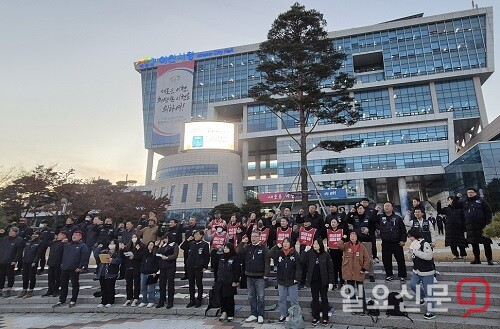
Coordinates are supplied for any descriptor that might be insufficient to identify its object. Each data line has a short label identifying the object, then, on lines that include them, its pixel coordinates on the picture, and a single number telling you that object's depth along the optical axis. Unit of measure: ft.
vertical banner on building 217.15
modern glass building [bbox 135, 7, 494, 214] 154.20
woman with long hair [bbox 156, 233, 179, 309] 26.02
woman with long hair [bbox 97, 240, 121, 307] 27.61
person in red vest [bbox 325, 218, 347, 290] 25.45
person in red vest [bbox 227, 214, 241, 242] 32.48
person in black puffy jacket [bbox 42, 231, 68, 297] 30.04
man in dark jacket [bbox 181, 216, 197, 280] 30.93
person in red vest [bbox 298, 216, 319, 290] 26.22
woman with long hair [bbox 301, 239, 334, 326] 21.03
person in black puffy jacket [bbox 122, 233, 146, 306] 27.48
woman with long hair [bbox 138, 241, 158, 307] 26.76
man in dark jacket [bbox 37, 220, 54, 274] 33.22
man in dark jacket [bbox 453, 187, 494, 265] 26.04
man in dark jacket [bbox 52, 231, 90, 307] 28.07
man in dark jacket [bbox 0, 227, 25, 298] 32.04
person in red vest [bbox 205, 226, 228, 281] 28.92
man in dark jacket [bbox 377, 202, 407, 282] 24.71
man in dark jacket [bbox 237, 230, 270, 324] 22.44
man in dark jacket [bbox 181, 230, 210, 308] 25.57
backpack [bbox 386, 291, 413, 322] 20.31
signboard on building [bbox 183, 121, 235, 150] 152.97
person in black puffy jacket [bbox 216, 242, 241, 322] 23.02
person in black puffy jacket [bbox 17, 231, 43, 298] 31.24
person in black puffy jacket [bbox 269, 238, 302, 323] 21.50
